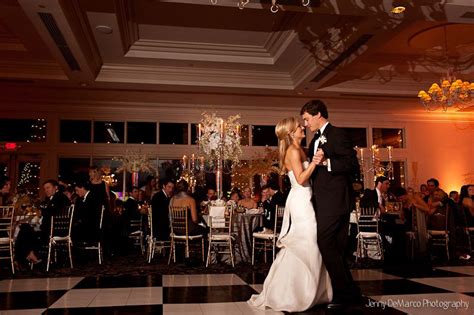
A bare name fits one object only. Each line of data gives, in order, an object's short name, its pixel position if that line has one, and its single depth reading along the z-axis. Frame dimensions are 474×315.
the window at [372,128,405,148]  14.41
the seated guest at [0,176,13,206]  7.33
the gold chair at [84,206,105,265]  7.23
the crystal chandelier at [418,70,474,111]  8.88
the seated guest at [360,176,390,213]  7.70
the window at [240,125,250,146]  13.59
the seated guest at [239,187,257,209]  8.93
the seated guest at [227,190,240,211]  9.89
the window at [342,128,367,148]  14.27
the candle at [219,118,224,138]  8.35
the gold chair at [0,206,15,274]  6.40
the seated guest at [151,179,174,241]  7.61
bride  3.64
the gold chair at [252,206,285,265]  6.96
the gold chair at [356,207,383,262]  7.52
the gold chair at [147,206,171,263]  7.51
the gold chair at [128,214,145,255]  9.44
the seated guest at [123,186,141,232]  9.59
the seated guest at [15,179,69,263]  6.94
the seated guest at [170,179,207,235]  7.19
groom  3.55
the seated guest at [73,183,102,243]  7.20
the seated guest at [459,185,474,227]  9.05
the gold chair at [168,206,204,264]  7.05
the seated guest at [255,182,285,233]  7.35
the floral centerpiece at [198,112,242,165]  8.52
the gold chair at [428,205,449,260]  8.05
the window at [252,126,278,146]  13.69
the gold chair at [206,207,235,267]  7.04
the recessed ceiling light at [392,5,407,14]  6.46
